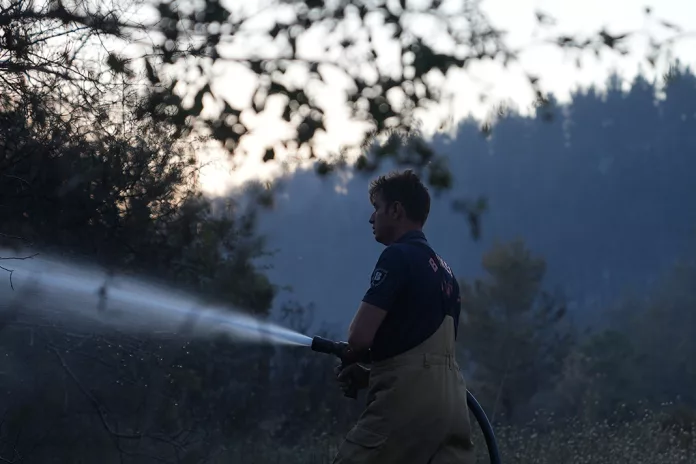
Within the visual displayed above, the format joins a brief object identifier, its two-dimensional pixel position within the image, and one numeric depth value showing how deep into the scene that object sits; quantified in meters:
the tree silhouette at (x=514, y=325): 38.41
